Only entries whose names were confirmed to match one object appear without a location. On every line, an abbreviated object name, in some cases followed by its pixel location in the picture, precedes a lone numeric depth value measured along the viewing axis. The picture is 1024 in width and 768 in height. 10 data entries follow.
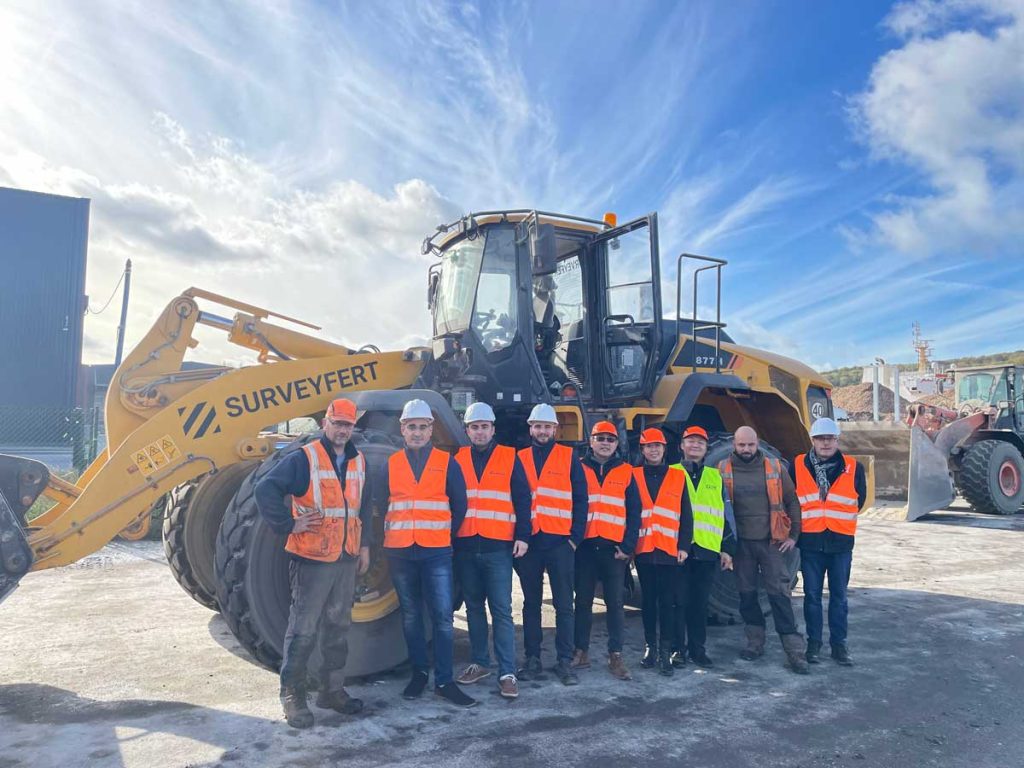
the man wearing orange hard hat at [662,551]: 5.19
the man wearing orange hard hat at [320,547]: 4.09
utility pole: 15.55
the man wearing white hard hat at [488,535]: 4.73
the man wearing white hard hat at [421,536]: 4.52
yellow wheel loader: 4.38
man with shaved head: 5.44
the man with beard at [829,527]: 5.37
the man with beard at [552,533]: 4.93
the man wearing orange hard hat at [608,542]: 5.06
